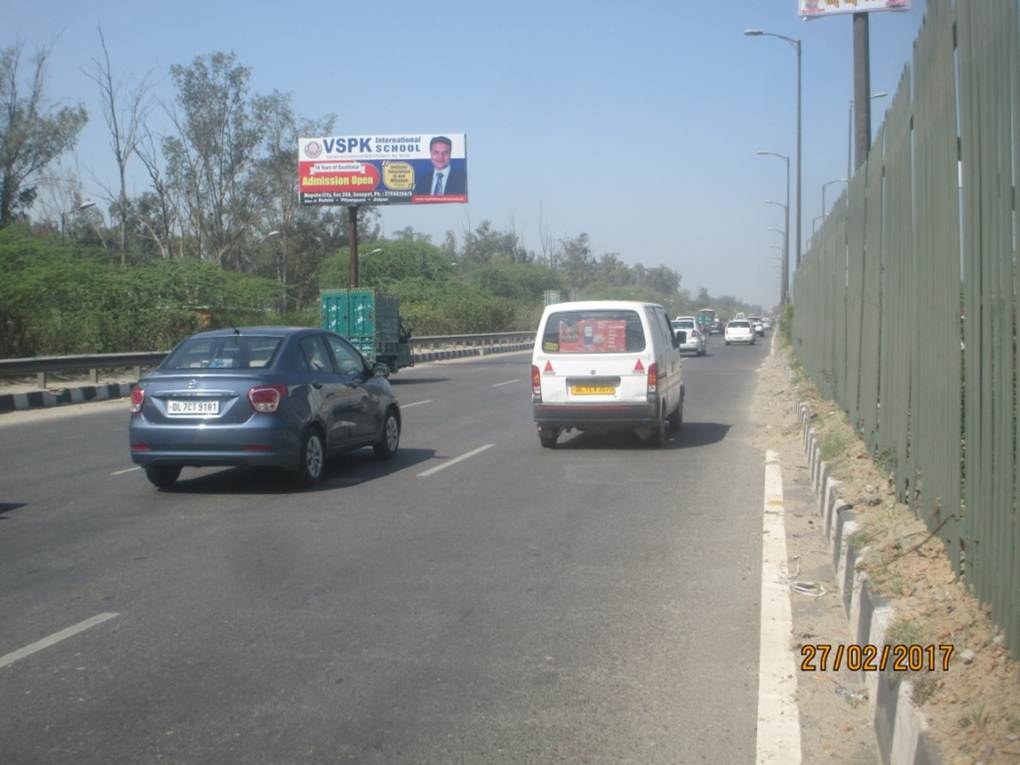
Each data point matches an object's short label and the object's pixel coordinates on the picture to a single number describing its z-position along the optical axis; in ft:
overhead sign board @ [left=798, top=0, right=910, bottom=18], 52.49
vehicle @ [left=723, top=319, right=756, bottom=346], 202.90
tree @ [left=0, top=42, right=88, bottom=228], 161.79
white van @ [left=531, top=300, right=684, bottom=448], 43.65
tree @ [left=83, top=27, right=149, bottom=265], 179.36
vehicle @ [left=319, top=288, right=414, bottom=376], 91.76
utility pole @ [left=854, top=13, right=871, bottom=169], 52.75
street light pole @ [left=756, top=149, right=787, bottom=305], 162.61
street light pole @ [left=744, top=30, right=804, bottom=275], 99.40
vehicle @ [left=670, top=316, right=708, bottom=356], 138.31
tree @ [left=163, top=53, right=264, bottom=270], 210.18
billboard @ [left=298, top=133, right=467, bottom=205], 141.69
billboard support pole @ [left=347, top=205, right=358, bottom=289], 134.92
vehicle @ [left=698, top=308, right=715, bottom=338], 256.97
